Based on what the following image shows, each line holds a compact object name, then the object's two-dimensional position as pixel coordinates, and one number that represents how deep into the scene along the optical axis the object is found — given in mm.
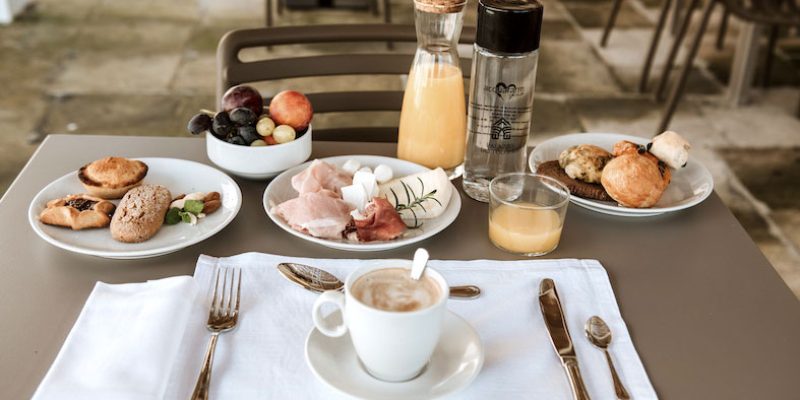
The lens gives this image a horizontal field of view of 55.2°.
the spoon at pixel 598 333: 782
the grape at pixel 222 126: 1075
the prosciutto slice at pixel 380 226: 937
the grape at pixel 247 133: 1069
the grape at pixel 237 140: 1071
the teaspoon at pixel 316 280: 851
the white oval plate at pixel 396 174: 927
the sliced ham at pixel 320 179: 1010
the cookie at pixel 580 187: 1052
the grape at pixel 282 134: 1088
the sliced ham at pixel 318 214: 939
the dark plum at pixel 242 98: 1093
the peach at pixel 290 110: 1096
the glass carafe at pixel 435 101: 1072
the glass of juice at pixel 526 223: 942
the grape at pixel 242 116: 1072
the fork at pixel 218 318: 699
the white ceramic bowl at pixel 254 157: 1059
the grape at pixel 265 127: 1083
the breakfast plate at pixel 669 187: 1037
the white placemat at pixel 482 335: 716
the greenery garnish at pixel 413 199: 991
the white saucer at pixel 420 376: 686
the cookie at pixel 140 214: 923
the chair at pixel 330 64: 1452
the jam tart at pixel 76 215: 937
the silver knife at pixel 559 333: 718
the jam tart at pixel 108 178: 1008
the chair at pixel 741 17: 2748
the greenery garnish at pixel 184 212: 970
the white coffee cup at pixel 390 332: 651
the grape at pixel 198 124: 1076
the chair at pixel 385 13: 3447
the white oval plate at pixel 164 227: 907
